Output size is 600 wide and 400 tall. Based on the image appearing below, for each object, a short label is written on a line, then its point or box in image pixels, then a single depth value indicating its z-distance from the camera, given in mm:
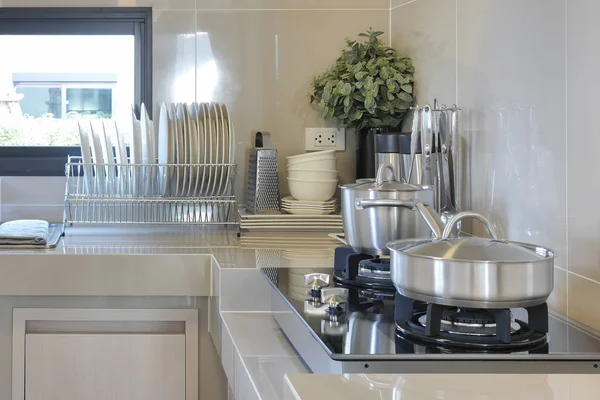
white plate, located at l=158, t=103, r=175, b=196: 2131
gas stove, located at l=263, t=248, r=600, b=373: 877
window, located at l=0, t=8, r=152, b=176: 2473
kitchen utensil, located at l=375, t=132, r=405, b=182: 1845
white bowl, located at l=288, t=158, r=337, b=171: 2207
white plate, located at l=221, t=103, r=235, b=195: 2148
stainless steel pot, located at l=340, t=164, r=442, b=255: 1295
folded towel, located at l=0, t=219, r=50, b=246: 1831
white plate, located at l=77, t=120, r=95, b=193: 2107
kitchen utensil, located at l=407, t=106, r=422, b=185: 1666
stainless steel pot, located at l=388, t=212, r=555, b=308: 919
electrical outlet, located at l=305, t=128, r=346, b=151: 2428
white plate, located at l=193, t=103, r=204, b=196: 2150
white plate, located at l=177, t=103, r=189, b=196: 2137
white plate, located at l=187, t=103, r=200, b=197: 2145
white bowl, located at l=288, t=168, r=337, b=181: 2205
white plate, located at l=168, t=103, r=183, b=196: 2133
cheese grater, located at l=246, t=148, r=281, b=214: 2197
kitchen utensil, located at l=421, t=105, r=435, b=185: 1653
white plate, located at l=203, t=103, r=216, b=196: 2143
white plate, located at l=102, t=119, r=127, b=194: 2117
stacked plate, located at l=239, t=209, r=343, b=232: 2119
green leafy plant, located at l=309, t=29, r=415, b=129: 2197
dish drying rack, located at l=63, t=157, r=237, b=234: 2117
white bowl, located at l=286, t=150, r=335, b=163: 2213
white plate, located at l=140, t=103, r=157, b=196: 2131
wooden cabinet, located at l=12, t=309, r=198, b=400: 1767
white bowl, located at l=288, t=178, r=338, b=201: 2195
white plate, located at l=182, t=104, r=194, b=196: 2146
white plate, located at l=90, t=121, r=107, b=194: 2096
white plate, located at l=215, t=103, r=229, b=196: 2158
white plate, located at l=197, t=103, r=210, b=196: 2154
